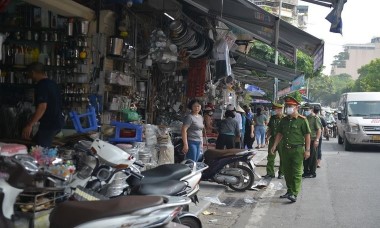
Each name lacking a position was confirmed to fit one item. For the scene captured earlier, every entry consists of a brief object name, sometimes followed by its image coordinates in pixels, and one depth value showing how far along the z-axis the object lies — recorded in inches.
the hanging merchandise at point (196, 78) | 489.1
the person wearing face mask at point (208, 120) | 486.1
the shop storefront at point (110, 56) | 289.3
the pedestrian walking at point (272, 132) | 405.1
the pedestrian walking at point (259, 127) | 703.7
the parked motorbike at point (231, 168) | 339.3
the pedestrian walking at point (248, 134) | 543.6
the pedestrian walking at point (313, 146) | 421.1
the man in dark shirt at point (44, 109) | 224.5
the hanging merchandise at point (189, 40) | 392.0
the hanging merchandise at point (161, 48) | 370.0
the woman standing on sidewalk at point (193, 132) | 326.6
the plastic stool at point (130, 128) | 302.5
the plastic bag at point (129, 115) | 325.1
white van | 679.1
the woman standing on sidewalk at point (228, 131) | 399.2
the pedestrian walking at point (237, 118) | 416.9
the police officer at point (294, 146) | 310.3
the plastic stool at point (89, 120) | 279.6
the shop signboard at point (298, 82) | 844.9
